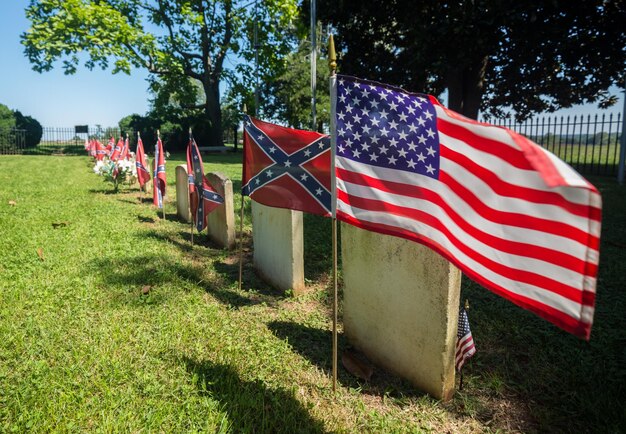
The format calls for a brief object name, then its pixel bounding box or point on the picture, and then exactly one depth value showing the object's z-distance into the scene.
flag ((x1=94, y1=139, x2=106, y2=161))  15.22
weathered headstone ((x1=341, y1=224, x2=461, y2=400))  2.62
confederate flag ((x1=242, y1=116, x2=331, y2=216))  3.45
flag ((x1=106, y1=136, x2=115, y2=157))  14.15
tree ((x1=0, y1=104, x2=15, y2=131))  26.05
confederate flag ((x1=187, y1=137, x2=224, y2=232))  5.64
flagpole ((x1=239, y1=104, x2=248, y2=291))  4.18
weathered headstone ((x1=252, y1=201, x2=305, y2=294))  4.35
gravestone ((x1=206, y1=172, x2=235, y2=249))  5.74
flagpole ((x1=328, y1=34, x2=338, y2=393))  2.40
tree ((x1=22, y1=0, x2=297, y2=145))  20.58
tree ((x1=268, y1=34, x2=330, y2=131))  33.41
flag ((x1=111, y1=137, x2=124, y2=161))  11.17
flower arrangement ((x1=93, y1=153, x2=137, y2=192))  10.45
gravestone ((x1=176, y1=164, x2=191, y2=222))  7.68
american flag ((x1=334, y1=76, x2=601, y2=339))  1.64
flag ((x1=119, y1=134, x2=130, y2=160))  11.03
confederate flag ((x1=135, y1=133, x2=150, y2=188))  8.79
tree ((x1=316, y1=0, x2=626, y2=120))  10.63
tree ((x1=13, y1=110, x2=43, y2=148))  28.92
